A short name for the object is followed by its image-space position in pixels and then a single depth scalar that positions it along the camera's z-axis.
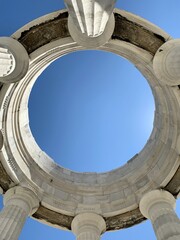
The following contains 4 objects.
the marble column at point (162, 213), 11.48
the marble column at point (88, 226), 13.75
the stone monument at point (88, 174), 12.23
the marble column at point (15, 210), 11.73
